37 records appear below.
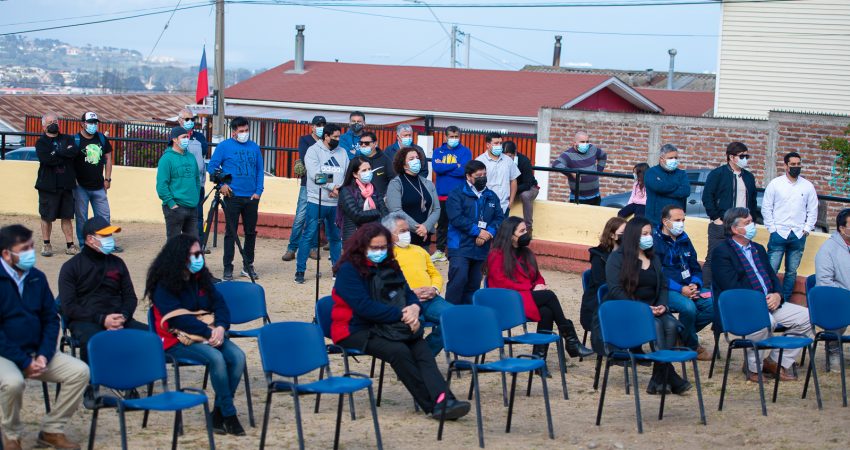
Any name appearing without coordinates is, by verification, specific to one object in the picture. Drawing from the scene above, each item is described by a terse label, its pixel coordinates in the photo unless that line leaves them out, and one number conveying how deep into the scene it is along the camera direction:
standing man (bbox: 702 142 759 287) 12.09
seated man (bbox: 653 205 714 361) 9.79
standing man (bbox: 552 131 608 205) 15.36
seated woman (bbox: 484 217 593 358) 9.84
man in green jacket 12.49
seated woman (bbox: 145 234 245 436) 7.67
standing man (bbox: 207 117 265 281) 12.88
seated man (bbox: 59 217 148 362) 7.97
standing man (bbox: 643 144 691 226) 12.23
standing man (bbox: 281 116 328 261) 13.36
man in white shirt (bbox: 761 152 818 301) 11.95
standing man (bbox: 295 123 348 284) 12.76
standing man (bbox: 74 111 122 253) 13.91
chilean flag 26.52
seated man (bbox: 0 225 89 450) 6.91
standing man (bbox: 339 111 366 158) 13.84
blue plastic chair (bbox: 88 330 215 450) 6.77
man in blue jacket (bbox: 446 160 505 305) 10.79
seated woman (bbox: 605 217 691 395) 9.16
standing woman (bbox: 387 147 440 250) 11.81
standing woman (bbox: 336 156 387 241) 11.76
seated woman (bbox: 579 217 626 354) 9.82
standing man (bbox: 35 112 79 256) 13.73
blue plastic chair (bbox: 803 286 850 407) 9.42
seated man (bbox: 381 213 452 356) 9.29
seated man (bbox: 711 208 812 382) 9.69
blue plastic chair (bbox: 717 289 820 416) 9.03
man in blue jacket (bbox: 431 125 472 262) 13.70
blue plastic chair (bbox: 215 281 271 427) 8.88
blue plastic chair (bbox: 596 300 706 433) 8.33
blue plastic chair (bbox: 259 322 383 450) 7.16
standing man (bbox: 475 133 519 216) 13.62
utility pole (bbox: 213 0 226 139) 23.55
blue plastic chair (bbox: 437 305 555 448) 7.88
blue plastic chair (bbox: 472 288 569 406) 8.99
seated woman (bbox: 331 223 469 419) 8.07
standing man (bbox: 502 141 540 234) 14.41
